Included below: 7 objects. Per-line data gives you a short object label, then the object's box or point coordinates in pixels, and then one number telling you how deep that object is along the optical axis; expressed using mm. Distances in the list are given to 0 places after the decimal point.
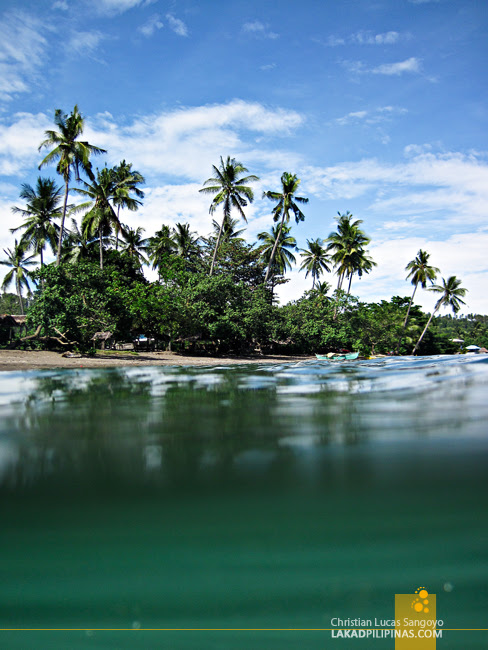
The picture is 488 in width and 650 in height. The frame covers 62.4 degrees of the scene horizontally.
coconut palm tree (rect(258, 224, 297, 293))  37062
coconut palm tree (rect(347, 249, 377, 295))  37969
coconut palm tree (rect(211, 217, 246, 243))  37250
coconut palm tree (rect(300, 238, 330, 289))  42188
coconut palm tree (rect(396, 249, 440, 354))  38531
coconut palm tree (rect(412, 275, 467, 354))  42594
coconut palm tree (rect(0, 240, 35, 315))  42131
